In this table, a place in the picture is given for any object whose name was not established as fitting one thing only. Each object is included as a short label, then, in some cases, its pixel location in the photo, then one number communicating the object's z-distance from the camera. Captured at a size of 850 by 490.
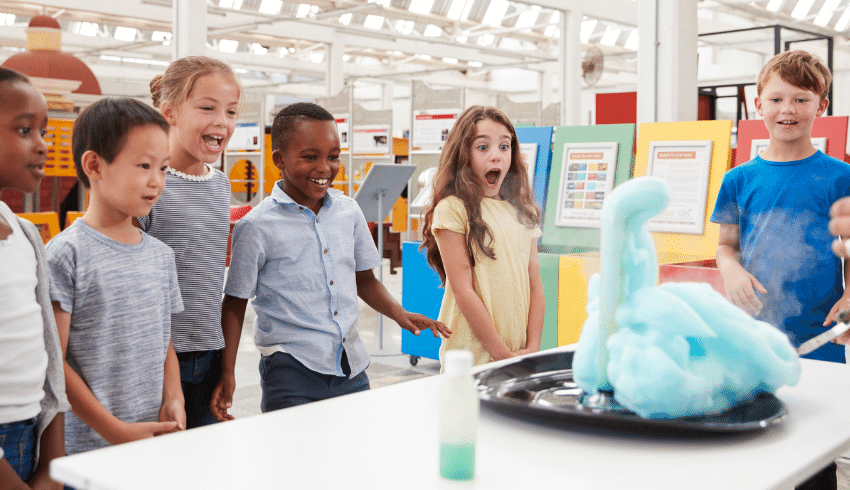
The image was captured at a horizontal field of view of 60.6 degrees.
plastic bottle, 0.83
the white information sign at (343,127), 9.41
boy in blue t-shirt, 1.92
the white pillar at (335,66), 12.91
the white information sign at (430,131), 8.16
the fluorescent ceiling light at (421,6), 12.24
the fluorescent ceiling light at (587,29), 14.59
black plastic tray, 0.96
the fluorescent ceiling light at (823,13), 12.10
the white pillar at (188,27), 6.53
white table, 0.85
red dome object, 5.99
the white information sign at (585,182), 3.63
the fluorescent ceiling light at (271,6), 12.58
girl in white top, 1.15
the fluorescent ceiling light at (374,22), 13.58
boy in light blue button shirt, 1.62
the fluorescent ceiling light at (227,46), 15.64
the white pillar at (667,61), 4.81
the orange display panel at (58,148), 5.14
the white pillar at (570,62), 9.66
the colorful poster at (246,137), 9.86
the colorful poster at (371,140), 9.23
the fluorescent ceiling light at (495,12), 13.24
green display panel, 3.62
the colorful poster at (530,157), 3.92
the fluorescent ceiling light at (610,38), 15.73
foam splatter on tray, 0.98
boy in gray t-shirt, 1.27
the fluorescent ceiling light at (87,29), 14.92
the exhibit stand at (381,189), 5.01
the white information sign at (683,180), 3.30
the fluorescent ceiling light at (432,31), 14.89
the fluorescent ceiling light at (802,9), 11.78
